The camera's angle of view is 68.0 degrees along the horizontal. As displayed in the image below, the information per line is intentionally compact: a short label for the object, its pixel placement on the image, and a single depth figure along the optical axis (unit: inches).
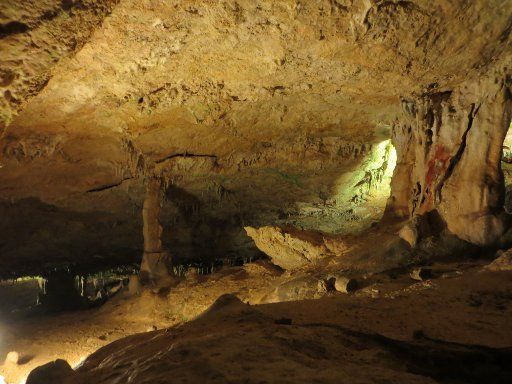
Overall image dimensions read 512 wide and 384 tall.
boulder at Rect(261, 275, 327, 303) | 215.6
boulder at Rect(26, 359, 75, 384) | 100.3
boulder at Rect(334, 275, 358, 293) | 194.2
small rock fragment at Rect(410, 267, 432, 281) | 187.9
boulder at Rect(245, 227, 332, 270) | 316.2
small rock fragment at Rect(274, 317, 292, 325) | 113.1
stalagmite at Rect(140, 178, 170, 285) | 361.1
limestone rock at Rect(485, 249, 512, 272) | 166.2
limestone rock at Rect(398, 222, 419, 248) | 230.7
